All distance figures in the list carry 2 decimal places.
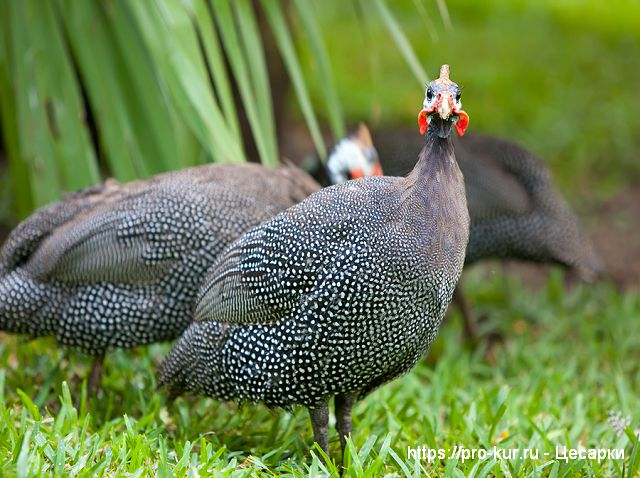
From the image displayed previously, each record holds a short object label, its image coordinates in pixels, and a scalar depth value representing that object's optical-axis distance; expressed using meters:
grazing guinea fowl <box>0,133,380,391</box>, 7.49
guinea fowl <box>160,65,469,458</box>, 6.10
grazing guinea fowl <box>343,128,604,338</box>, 10.54
